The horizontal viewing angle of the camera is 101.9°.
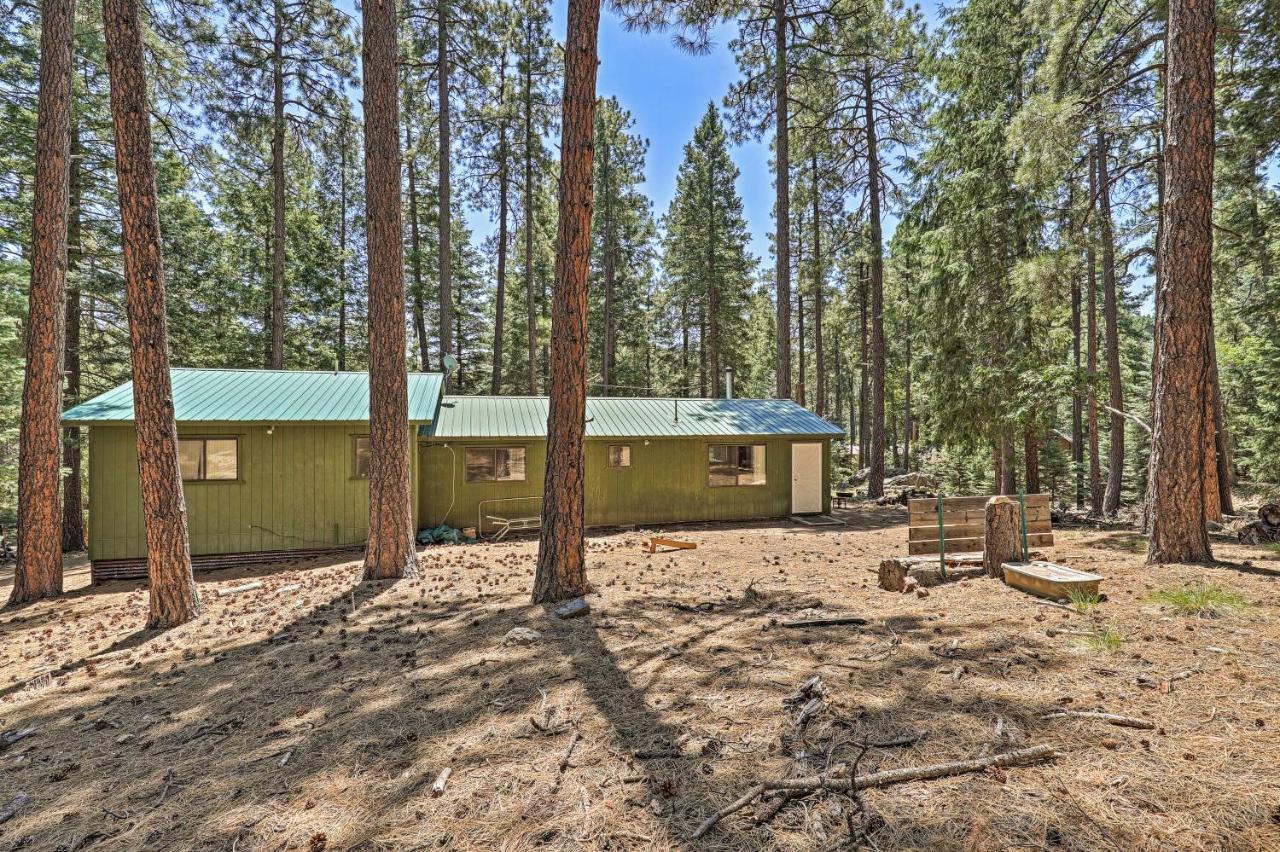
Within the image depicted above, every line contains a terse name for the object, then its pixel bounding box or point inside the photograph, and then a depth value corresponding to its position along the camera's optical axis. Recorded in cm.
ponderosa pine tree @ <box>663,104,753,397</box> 2103
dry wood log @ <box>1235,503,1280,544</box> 722
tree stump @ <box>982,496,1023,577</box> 569
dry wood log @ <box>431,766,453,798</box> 235
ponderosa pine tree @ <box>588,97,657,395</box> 2064
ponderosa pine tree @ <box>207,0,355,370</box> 1188
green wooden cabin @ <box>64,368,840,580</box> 877
